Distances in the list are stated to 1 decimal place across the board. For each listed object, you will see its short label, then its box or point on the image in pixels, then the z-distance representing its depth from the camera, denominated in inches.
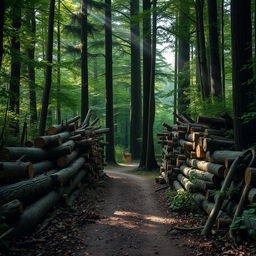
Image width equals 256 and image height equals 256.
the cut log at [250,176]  201.9
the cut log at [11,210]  190.2
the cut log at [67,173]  288.7
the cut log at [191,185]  281.2
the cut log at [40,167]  249.3
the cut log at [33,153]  233.0
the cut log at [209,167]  248.0
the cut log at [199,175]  261.3
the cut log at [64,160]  334.6
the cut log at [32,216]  197.7
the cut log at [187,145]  355.3
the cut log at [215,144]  287.0
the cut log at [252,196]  193.0
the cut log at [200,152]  314.5
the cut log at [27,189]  202.7
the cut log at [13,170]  206.7
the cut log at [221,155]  240.1
